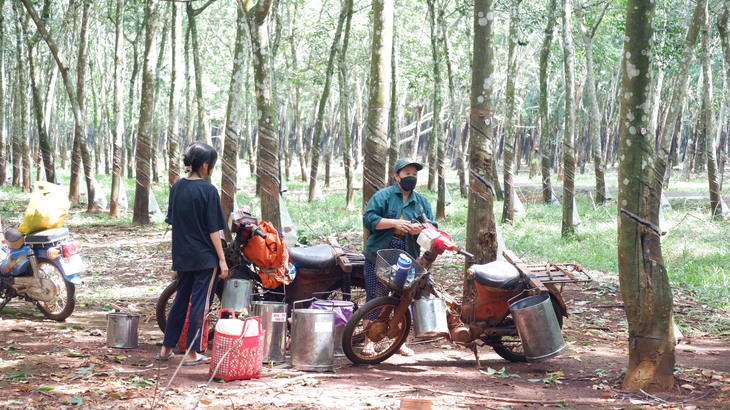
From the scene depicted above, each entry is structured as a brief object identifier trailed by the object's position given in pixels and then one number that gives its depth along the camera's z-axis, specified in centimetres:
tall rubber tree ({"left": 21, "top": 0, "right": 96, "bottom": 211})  1712
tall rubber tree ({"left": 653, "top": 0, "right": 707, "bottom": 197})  1330
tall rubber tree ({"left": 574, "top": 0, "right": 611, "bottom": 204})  1930
